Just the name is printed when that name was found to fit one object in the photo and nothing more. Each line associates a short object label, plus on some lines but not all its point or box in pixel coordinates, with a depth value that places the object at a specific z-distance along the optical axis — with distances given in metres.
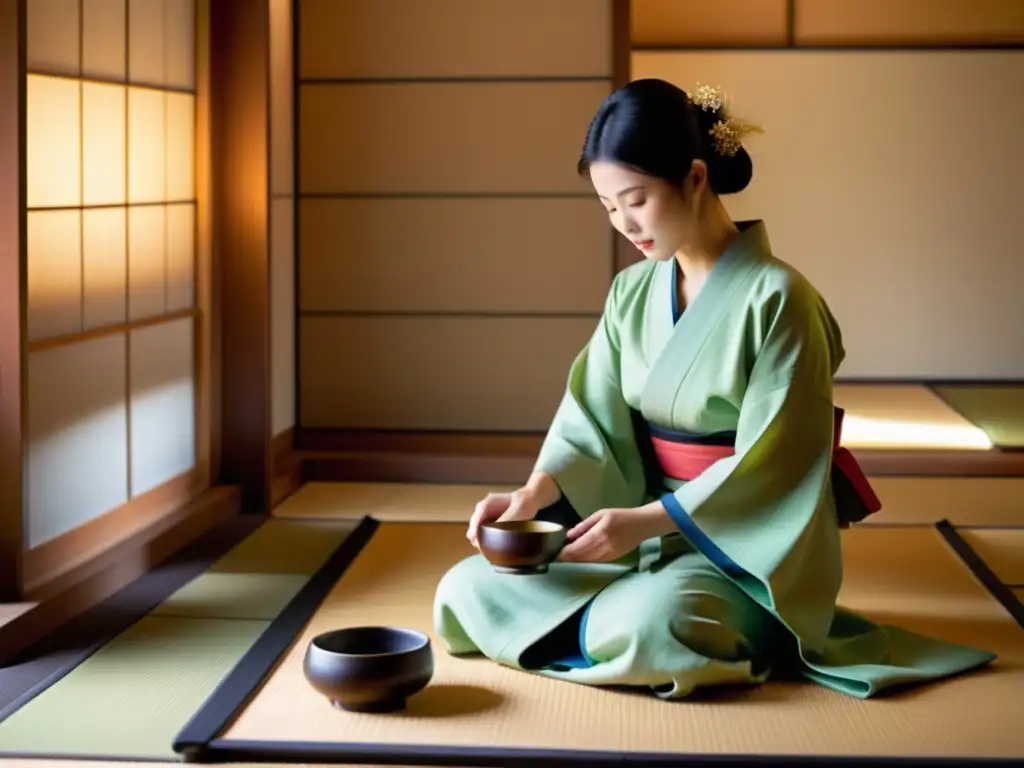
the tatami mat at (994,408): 5.63
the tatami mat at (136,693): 2.48
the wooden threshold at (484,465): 5.17
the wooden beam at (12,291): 3.10
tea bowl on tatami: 2.55
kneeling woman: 2.79
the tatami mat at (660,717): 2.47
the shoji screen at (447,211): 5.37
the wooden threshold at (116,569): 3.09
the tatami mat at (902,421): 5.46
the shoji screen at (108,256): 3.45
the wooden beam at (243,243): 4.68
